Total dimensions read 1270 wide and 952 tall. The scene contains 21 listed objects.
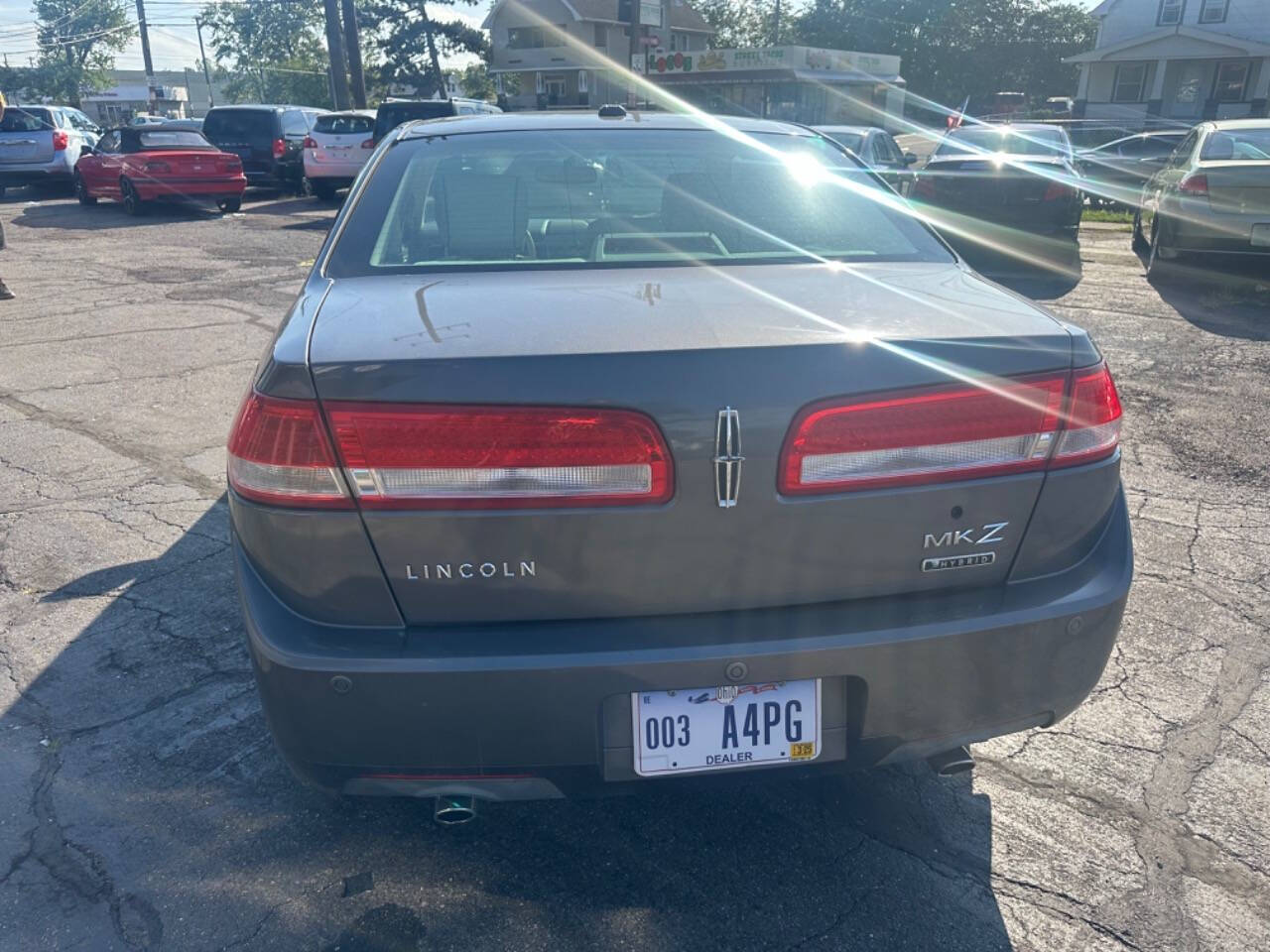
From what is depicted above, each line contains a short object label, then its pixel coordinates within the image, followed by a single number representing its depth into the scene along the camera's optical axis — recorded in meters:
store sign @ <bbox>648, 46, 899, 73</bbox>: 40.25
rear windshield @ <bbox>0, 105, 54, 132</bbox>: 18.61
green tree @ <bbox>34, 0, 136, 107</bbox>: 87.06
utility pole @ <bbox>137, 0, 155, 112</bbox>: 46.59
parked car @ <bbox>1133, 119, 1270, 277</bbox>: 9.12
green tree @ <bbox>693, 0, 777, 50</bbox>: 73.38
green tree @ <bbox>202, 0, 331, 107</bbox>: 79.69
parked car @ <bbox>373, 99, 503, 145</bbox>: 17.22
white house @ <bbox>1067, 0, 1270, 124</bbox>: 40.53
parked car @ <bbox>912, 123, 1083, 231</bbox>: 11.27
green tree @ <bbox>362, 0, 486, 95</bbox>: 60.62
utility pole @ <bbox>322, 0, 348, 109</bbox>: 25.69
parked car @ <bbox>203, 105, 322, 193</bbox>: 19.28
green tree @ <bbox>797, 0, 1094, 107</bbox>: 60.62
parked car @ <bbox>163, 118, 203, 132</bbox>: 17.25
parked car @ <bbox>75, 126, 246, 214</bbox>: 16.05
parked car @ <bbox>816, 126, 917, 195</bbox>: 12.03
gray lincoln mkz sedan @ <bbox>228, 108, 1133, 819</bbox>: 1.96
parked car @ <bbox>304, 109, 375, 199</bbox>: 17.91
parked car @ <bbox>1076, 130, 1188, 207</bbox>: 16.88
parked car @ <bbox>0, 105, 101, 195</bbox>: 18.42
